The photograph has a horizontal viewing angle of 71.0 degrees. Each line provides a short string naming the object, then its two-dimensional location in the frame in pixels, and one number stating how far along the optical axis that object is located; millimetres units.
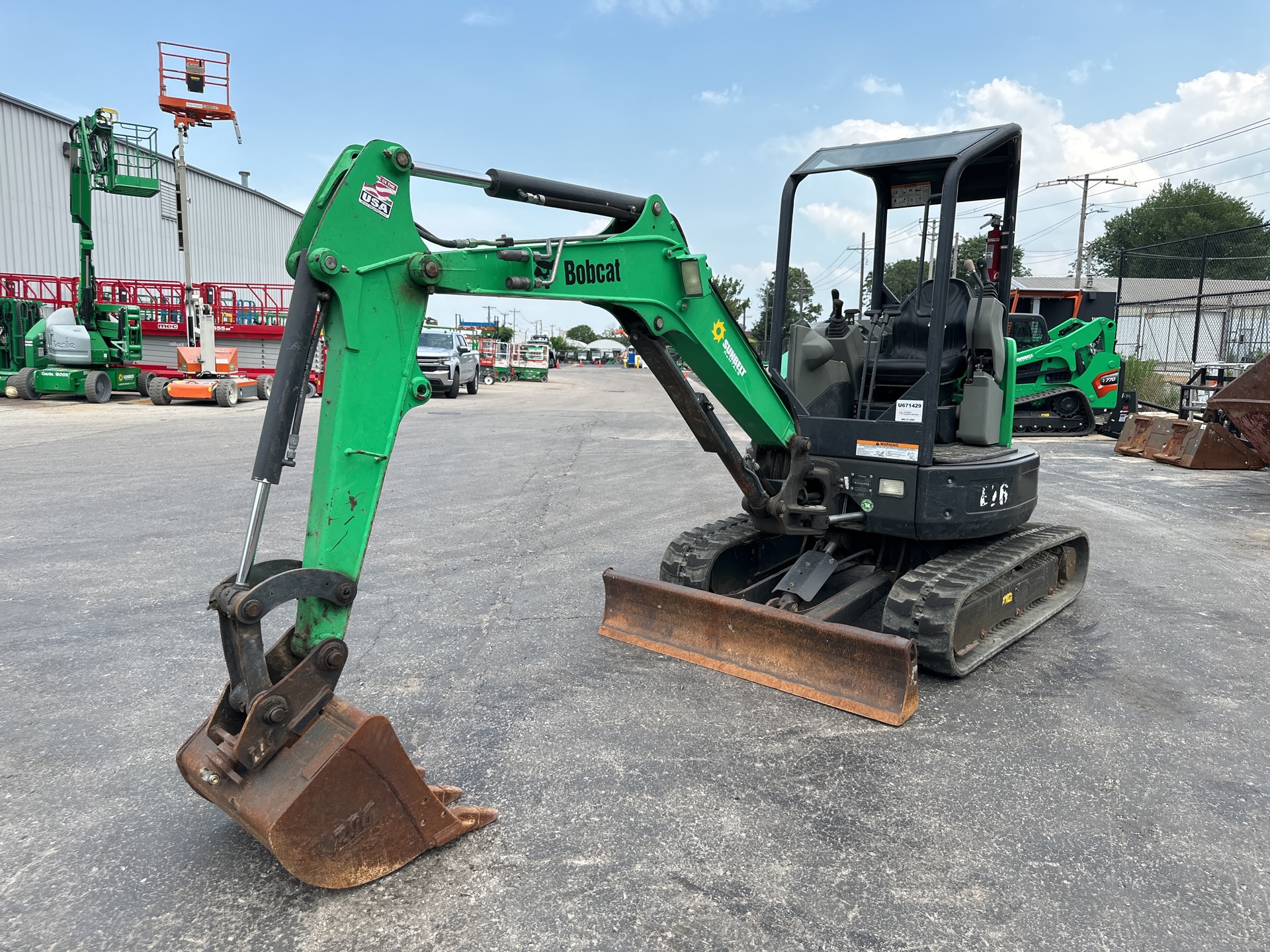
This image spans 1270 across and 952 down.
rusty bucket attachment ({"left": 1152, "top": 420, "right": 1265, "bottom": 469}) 13367
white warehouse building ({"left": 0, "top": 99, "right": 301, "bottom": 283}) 27547
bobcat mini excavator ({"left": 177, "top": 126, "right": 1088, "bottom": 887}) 2875
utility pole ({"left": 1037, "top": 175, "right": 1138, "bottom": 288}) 51788
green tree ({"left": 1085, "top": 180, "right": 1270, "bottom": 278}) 71312
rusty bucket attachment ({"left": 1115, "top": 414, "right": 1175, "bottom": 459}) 14461
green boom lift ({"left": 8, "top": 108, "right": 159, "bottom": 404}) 20844
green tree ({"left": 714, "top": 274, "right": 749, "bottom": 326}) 67025
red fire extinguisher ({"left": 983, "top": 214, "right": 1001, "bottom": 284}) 5891
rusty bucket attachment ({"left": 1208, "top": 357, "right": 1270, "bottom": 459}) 11250
